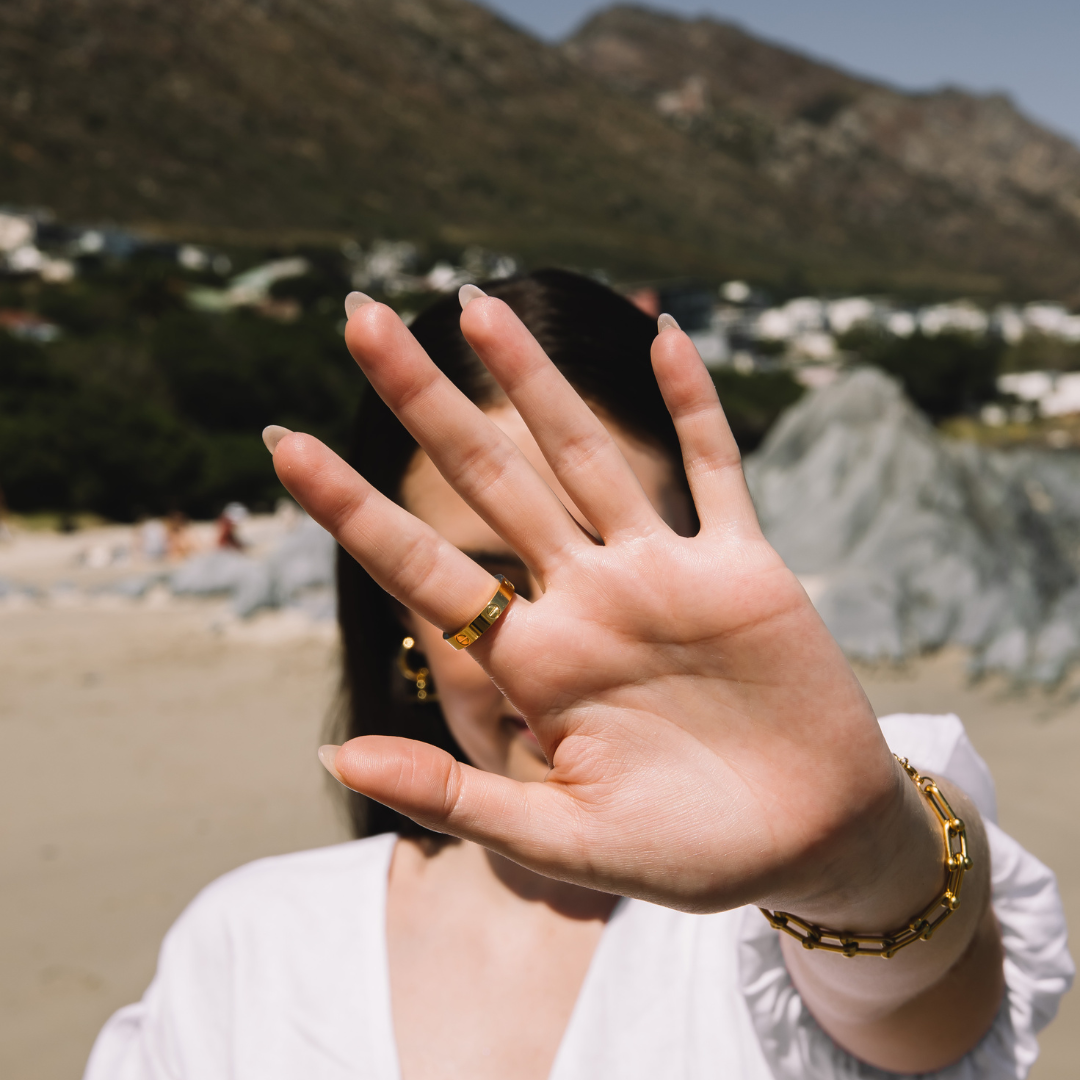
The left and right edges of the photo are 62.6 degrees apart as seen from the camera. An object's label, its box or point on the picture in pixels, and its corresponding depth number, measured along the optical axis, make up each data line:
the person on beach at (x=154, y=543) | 10.46
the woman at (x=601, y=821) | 0.79
